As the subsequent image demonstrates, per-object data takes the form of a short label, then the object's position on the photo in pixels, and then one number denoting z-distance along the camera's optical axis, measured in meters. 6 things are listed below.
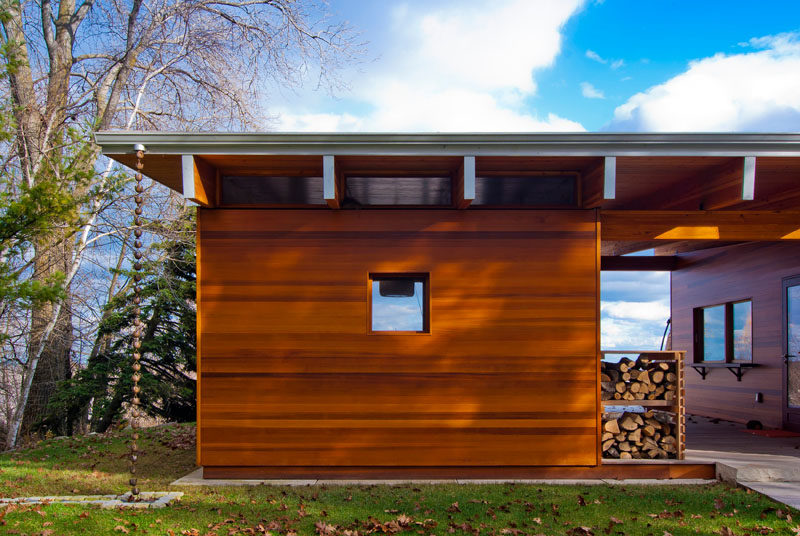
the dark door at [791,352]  8.21
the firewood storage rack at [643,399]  6.24
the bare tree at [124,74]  10.35
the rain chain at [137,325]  5.16
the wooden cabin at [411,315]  5.96
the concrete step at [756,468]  5.82
